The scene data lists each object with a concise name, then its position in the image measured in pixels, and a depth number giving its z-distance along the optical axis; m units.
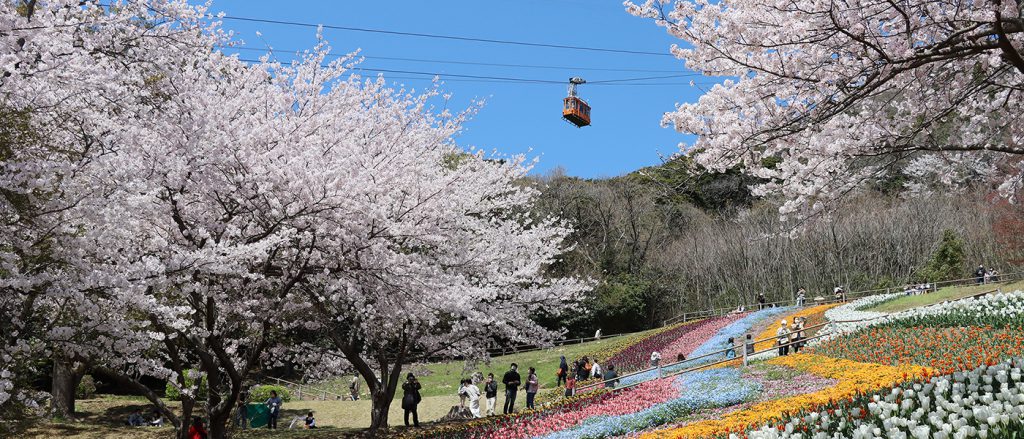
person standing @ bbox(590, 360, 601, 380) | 23.03
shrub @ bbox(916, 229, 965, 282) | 35.50
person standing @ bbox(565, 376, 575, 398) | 19.61
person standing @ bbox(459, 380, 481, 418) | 18.73
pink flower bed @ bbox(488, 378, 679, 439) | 13.44
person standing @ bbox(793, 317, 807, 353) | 20.27
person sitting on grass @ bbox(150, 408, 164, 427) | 19.80
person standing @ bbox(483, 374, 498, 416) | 19.75
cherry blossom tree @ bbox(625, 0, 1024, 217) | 7.02
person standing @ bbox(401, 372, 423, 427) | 17.59
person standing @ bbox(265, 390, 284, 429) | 20.28
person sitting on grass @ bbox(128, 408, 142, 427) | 20.00
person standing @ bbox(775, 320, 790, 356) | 18.86
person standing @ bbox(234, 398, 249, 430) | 19.28
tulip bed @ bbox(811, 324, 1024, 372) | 12.94
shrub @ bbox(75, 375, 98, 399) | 24.97
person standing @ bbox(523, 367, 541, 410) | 19.62
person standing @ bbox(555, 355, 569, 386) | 23.49
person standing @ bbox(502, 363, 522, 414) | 19.17
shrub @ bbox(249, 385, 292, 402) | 25.66
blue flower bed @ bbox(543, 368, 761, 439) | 12.17
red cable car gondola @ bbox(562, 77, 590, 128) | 33.81
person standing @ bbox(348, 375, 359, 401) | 26.06
